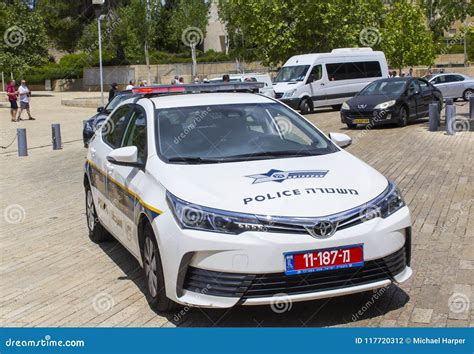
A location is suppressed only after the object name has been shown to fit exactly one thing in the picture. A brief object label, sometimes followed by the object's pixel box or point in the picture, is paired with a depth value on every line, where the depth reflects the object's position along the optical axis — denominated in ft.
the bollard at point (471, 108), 63.41
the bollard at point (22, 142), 55.52
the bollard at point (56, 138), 59.82
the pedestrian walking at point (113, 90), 92.84
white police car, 14.76
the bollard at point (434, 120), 62.13
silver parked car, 107.86
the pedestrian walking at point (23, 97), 97.76
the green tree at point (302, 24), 120.47
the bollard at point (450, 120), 58.82
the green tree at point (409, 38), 172.37
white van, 89.25
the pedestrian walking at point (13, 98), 96.68
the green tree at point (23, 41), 152.76
